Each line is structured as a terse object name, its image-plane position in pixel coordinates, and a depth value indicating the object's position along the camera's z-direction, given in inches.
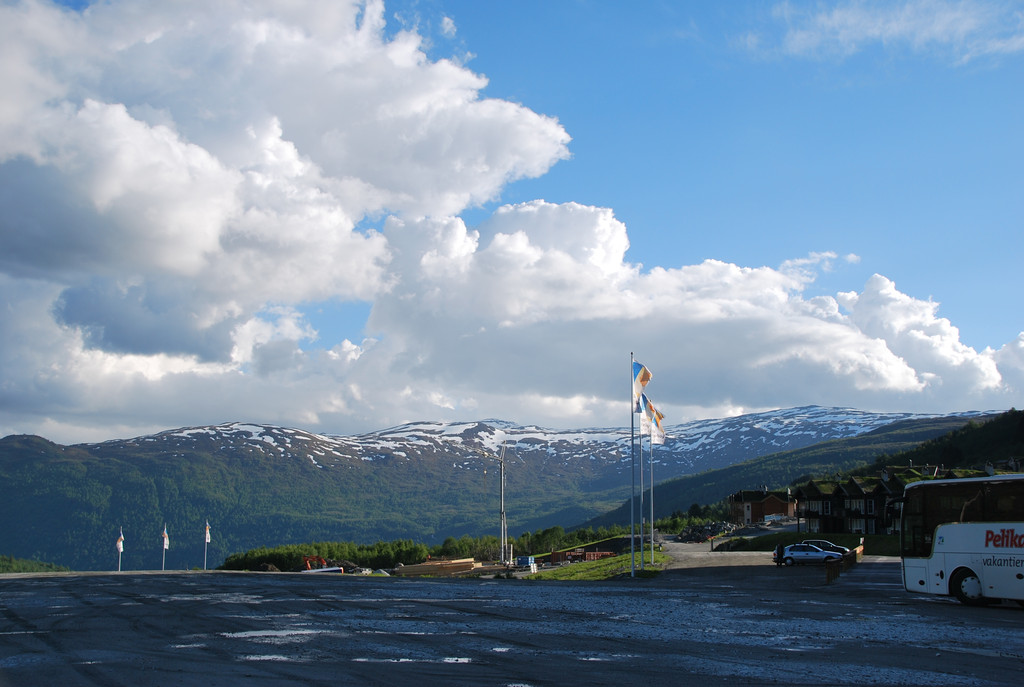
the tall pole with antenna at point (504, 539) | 3144.7
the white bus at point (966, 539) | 1011.3
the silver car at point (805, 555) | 2240.4
